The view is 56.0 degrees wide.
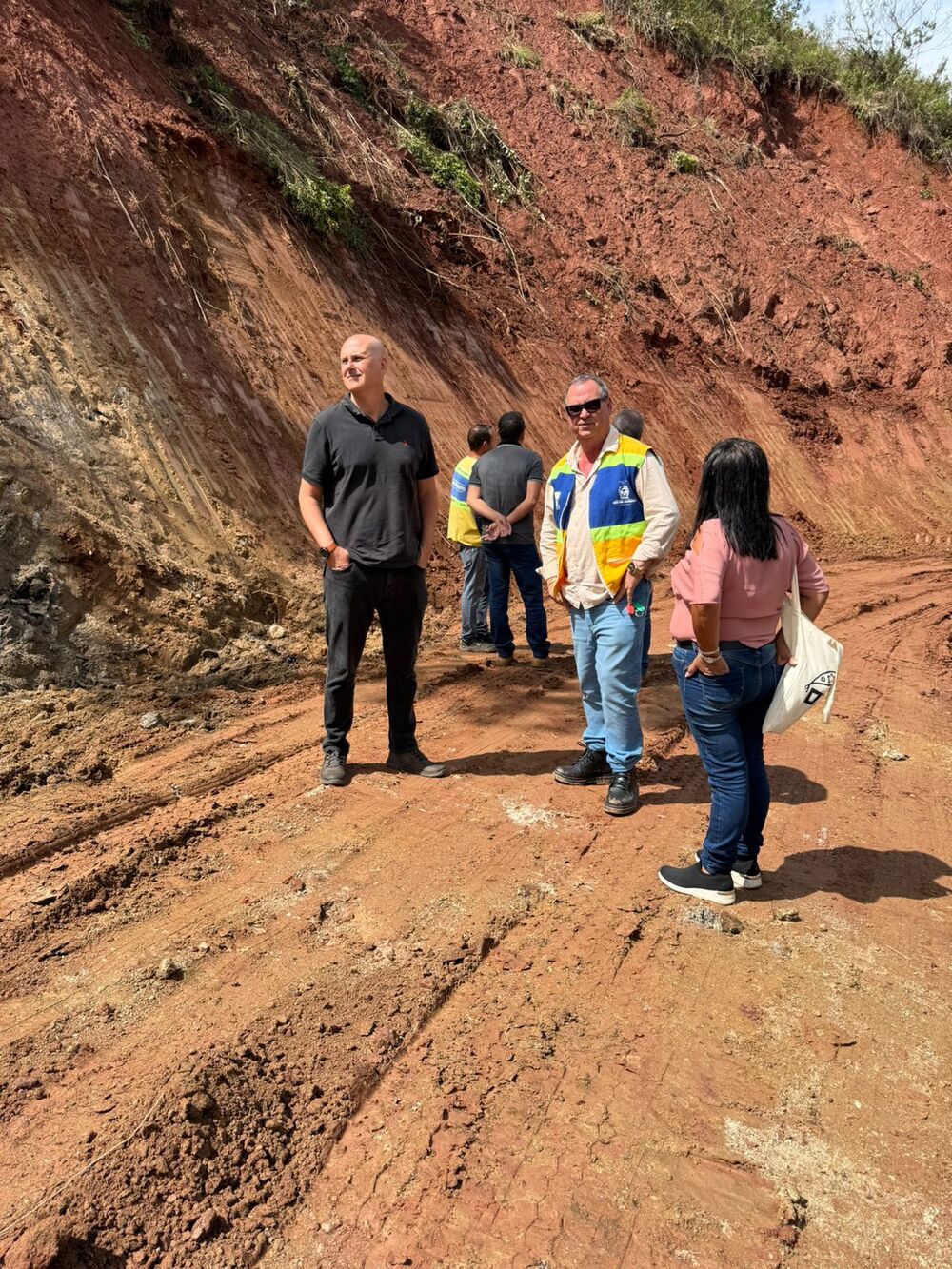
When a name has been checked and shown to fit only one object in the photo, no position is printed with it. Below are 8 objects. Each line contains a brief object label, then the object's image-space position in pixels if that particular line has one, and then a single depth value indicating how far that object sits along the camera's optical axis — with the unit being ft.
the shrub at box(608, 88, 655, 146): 60.44
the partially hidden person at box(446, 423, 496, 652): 25.38
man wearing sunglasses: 14.28
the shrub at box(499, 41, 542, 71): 59.47
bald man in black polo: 15.30
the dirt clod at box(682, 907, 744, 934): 12.01
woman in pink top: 10.98
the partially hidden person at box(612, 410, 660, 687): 20.33
